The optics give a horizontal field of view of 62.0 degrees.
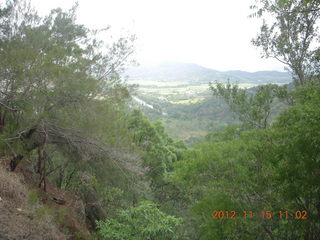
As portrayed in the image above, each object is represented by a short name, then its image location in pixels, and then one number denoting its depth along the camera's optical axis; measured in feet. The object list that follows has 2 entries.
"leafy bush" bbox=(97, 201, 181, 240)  20.88
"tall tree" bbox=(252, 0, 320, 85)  37.14
